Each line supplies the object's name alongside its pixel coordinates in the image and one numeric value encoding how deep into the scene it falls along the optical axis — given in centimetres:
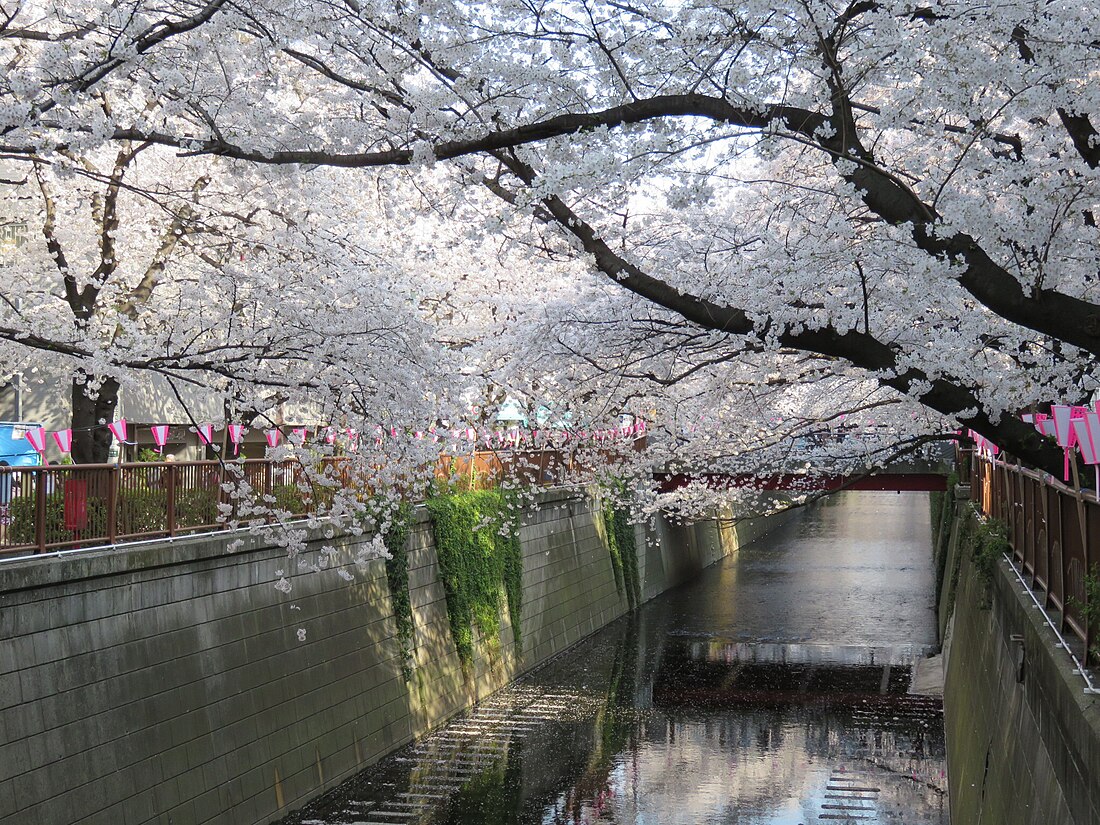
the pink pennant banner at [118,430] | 1581
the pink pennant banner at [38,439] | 1380
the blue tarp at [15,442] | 1927
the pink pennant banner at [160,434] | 1556
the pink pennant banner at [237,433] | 1538
